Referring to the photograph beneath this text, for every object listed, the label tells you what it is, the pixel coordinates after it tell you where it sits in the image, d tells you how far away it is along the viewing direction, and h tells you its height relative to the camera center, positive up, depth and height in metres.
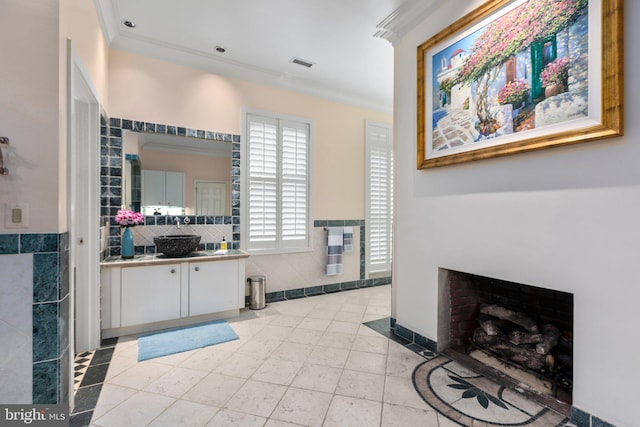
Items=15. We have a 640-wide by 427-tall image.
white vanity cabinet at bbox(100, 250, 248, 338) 2.84 -0.80
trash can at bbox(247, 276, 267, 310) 3.72 -0.98
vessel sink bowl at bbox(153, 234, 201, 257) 3.17 -0.34
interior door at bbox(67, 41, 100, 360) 2.56 -0.11
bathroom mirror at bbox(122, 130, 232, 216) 3.28 +0.50
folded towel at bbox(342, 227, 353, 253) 4.59 -0.38
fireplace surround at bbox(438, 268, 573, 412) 2.04 -0.92
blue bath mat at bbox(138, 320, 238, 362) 2.59 -1.18
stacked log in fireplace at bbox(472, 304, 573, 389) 2.11 -0.98
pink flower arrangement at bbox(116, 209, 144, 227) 2.98 -0.05
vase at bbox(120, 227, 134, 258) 3.02 -0.31
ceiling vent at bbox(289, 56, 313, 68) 3.59 +1.85
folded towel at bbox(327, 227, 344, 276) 4.44 -0.53
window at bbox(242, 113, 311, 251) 3.93 +0.42
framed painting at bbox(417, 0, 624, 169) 1.56 +0.87
